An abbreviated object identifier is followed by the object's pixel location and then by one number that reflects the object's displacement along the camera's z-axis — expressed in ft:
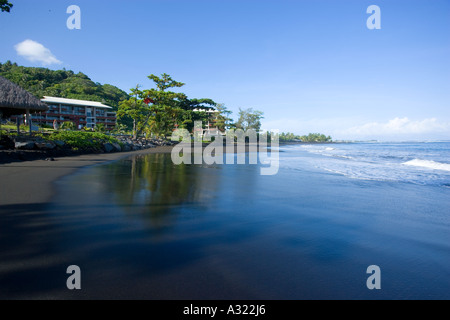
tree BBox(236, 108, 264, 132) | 237.66
